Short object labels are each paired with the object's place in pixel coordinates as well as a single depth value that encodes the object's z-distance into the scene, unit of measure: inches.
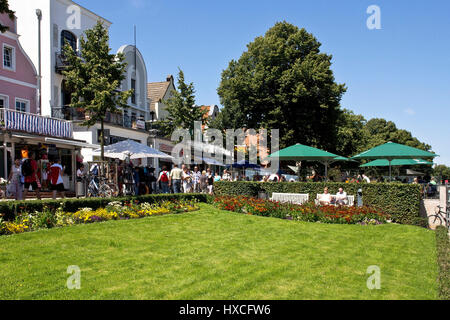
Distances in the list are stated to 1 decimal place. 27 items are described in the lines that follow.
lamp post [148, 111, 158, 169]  1088.0
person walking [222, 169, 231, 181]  1038.4
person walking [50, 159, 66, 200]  512.4
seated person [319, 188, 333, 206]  577.6
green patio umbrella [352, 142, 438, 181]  630.5
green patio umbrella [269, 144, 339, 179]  697.0
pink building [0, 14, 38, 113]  851.4
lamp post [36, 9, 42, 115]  935.7
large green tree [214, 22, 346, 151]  1222.9
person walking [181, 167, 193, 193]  818.5
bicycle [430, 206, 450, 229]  509.5
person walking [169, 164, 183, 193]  772.0
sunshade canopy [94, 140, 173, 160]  732.0
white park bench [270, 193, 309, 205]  628.7
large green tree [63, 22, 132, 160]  754.7
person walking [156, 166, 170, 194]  820.6
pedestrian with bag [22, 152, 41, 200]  500.2
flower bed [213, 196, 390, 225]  487.2
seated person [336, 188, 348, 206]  577.5
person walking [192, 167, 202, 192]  957.4
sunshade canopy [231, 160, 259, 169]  1173.1
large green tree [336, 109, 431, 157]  1821.6
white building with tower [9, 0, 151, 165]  957.8
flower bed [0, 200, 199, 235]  347.0
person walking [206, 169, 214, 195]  961.3
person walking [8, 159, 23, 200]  506.3
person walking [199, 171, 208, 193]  968.9
